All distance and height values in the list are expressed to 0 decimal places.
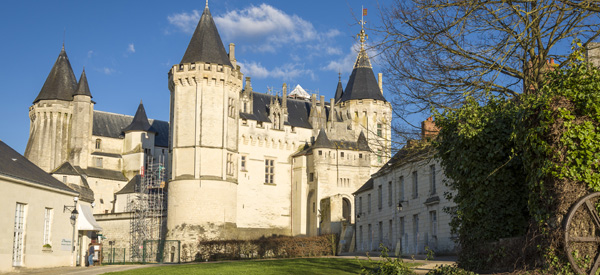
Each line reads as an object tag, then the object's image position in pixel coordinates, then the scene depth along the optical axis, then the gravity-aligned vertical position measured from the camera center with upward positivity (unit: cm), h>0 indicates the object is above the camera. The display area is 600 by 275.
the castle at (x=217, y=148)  4947 +666
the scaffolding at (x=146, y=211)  5200 +98
